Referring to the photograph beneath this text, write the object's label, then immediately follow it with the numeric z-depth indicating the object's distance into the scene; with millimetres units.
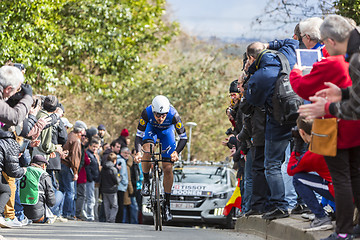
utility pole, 40494
